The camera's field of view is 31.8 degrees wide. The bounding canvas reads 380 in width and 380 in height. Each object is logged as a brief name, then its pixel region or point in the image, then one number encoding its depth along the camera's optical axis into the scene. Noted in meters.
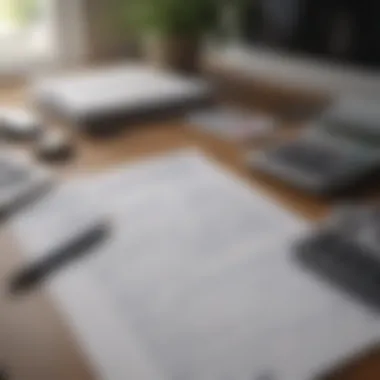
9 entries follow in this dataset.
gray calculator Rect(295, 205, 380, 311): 0.58
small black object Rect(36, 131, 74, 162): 0.91
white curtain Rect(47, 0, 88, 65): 1.36
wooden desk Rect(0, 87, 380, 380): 0.50
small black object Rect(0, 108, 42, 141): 0.99
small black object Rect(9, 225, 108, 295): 0.60
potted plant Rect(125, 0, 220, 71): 1.18
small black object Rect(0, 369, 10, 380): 0.48
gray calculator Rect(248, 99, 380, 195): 0.79
